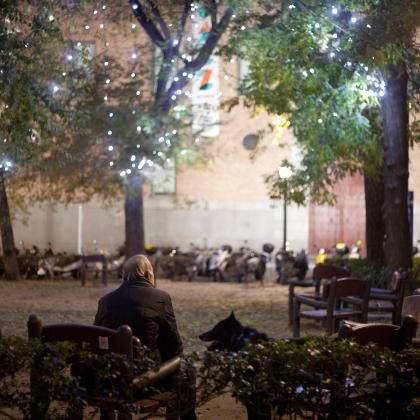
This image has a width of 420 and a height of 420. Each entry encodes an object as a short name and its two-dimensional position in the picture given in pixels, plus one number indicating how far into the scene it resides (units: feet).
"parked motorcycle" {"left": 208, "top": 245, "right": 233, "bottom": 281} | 79.87
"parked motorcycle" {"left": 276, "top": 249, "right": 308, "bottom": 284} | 77.00
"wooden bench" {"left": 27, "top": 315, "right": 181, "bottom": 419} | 17.25
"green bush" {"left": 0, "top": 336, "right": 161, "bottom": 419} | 16.96
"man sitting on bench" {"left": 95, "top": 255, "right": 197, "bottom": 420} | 22.16
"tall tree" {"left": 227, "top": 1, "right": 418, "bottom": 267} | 43.80
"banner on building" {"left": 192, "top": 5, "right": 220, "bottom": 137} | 81.00
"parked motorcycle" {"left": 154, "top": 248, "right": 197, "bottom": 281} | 80.89
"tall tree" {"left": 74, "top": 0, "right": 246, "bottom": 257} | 66.69
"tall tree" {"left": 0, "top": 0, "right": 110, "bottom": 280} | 37.55
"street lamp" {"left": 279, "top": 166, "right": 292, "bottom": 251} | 60.70
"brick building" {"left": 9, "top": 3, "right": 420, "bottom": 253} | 99.81
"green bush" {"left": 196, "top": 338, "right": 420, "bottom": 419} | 17.19
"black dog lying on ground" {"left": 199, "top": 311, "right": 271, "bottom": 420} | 33.17
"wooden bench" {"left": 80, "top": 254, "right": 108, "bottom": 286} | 71.26
